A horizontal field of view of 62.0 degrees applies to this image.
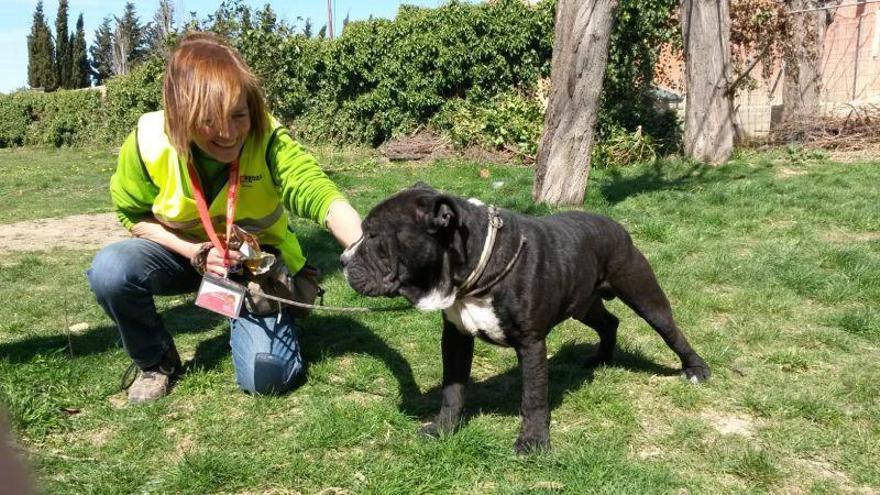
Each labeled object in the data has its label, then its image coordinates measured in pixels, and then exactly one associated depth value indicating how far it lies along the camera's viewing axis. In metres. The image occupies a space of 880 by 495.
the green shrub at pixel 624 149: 12.08
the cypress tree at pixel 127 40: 61.01
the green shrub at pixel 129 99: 22.70
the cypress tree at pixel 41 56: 55.97
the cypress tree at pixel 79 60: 57.75
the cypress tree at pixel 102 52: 73.12
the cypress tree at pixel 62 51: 56.84
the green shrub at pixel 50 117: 26.80
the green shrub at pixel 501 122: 13.15
